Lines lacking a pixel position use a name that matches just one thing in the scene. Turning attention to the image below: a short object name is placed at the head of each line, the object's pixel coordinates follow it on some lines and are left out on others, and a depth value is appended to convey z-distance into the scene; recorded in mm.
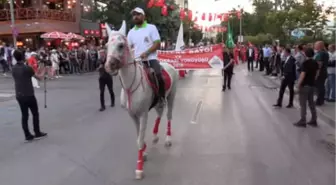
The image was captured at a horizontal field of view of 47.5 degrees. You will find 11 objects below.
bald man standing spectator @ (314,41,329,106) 11461
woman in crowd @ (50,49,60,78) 24281
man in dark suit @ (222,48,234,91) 16750
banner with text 17609
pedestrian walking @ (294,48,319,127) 9055
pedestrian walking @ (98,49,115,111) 12133
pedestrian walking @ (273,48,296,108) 11758
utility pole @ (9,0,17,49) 26031
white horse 5418
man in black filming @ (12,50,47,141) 8234
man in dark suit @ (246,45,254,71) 28622
